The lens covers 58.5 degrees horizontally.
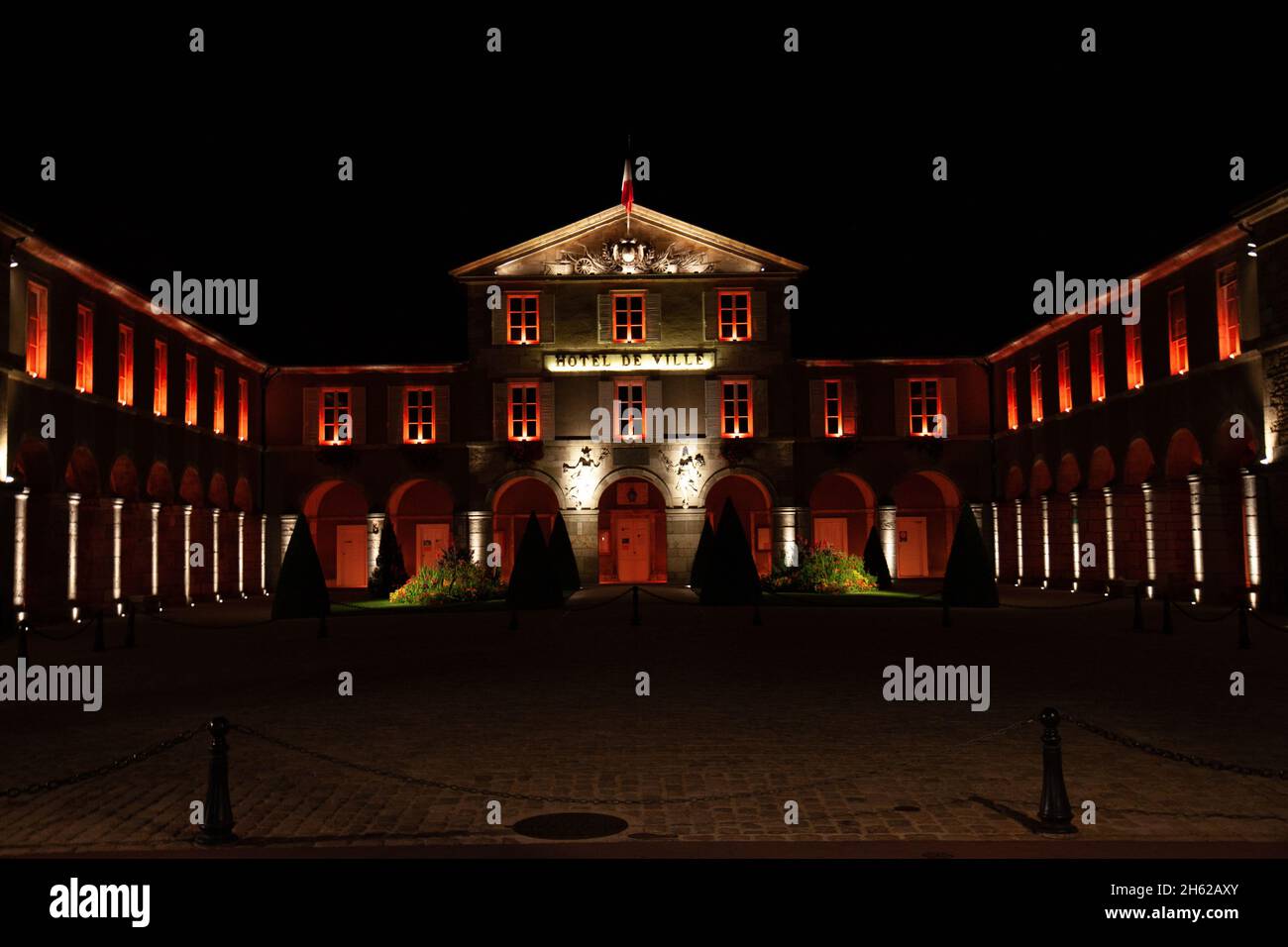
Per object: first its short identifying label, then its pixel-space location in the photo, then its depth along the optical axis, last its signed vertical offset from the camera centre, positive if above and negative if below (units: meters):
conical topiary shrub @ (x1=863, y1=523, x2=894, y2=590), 35.09 -0.59
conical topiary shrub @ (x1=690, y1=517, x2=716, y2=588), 34.03 -0.33
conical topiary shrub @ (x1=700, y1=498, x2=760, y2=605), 29.14 -0.68
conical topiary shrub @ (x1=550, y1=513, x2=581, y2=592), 35.19 -0.27
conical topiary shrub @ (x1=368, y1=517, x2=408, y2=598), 33.78 -0.48
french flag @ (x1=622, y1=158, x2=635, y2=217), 39.62 +12.41
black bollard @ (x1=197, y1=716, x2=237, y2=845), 7.21 -1.57
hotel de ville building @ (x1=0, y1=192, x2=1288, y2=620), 33.41 +3.78
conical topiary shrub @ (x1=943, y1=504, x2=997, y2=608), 27.20 -0.68
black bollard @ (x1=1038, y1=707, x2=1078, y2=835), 7.37 -1.61
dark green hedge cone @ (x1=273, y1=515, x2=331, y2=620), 25.95 -0.78
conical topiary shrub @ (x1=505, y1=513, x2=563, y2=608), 28.50 -0.59
